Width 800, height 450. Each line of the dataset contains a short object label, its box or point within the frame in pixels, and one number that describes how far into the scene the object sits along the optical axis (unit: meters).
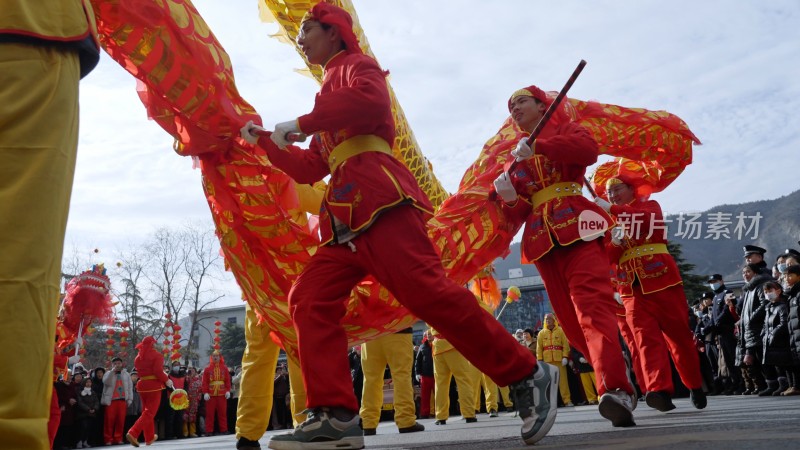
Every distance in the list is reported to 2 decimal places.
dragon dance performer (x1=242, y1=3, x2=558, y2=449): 2.93
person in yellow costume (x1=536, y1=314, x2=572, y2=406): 13.01
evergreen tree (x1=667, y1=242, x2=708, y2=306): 27.45
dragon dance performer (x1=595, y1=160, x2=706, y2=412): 5.85
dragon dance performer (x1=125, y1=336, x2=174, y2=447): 9.97
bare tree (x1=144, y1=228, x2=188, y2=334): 32.19
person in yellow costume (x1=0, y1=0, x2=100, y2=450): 1.61
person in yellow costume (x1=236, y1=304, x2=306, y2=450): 4.40
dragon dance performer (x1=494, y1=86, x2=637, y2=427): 3.94
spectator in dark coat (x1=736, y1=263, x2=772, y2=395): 9.27
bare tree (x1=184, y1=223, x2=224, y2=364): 32.25
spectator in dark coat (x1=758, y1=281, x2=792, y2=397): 8.53
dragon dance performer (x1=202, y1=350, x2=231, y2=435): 15.27
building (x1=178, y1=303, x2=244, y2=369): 47.87
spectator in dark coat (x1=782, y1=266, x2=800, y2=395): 8.12
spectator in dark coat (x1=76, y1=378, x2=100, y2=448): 12.68
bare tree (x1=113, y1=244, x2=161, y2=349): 33.45
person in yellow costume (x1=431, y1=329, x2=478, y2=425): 8.63
